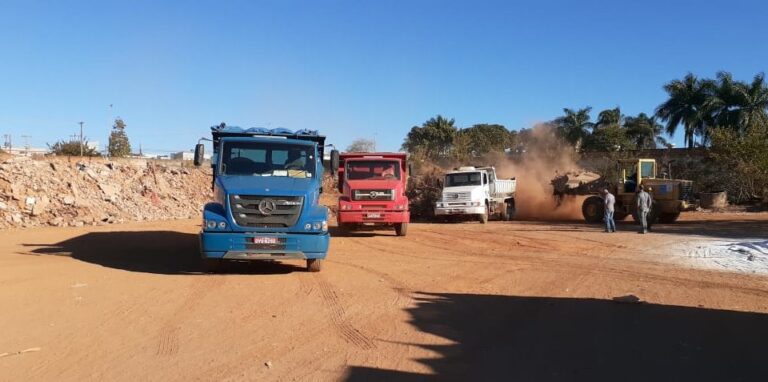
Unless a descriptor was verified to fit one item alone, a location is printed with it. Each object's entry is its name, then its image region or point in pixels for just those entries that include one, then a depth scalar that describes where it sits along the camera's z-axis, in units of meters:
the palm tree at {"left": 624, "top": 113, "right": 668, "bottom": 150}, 59.91
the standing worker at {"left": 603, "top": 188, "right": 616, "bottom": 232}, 22.16
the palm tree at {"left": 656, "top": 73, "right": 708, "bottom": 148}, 51.38
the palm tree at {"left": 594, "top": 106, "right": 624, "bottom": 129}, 61.69
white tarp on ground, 13.12
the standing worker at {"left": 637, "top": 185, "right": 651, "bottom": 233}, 21.38
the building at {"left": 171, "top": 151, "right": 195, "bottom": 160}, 89.56
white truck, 27.45
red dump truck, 20.09
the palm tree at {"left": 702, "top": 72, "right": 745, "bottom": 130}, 48.69
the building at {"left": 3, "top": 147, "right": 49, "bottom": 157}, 65.61
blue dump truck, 10.95
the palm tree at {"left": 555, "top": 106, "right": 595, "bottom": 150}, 62.19
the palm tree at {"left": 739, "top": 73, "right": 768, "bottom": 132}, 47.56
